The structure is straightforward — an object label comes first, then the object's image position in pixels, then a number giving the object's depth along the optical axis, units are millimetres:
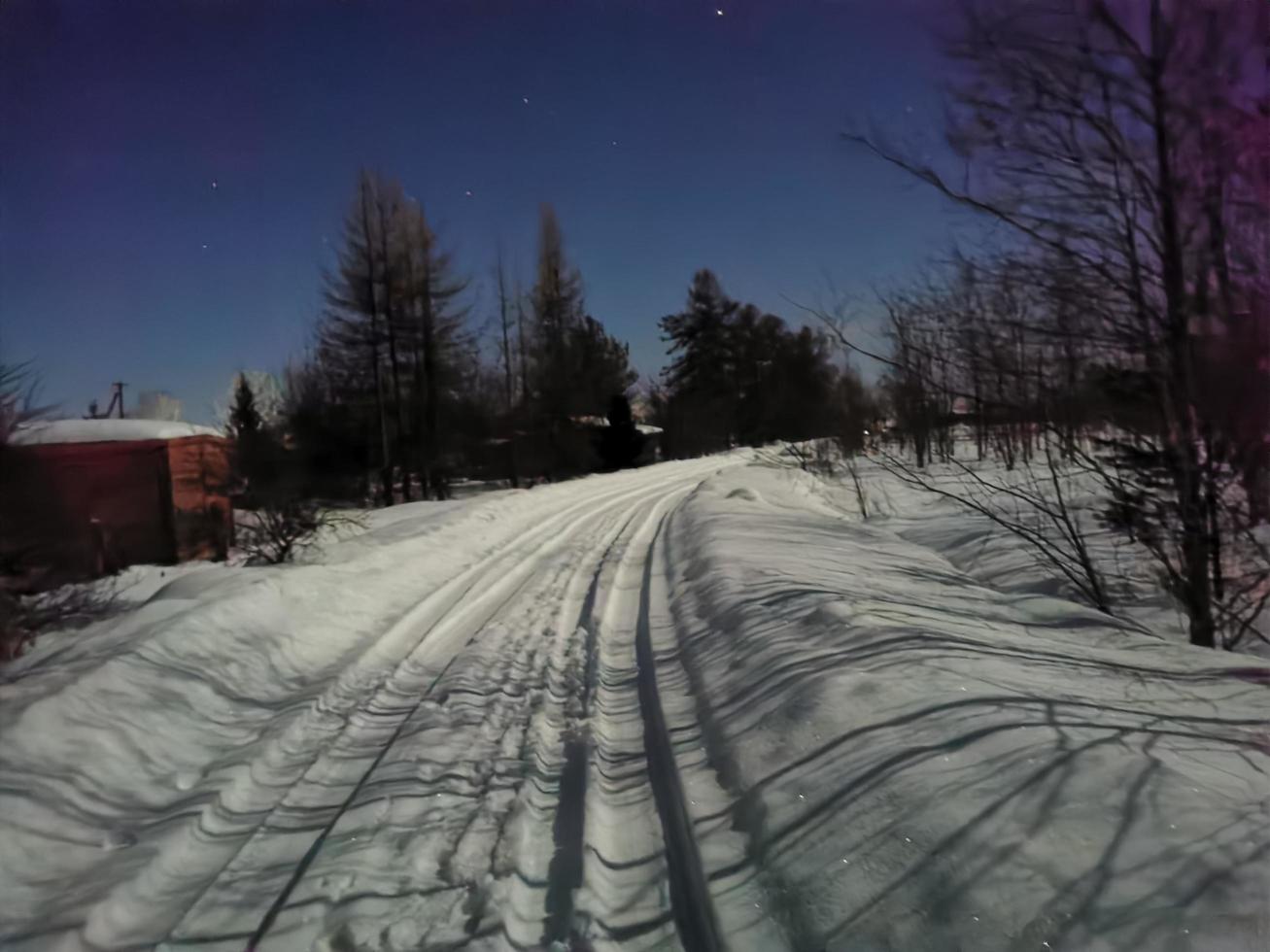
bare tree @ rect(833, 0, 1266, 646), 5699
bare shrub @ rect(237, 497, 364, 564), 13062
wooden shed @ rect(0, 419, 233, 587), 16406
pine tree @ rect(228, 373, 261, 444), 19812
